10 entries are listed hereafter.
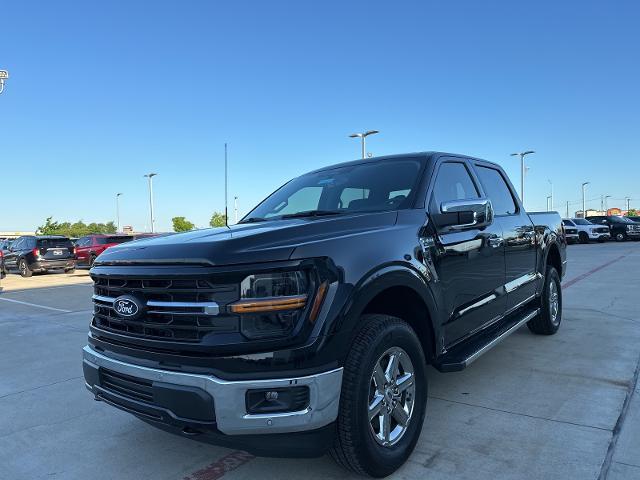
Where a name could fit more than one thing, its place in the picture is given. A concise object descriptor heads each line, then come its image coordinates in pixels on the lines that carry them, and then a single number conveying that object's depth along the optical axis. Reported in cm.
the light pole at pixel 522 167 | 4609
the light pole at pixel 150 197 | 4556
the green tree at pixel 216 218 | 6557
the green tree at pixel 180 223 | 6816
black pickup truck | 232
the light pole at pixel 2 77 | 2272
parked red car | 1925
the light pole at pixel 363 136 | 2814
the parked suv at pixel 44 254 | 1936
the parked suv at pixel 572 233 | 3056
